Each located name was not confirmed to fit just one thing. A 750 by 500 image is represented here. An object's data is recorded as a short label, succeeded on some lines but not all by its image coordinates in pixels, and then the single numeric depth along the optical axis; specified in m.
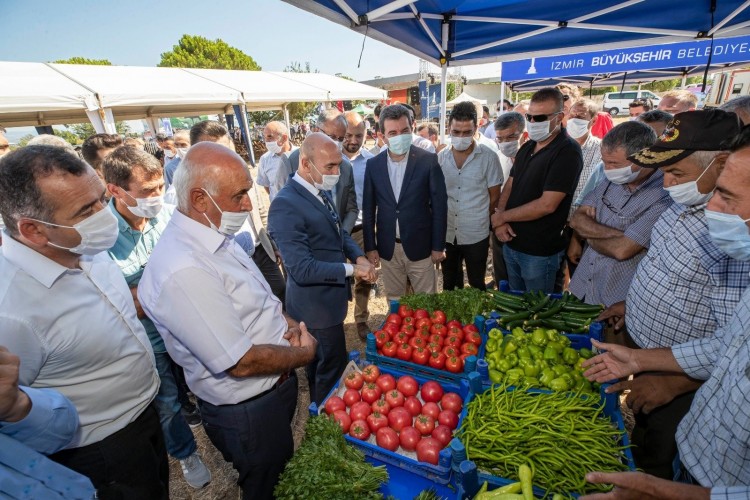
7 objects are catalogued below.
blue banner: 6.36
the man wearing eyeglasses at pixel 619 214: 2.65
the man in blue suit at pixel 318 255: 2.64
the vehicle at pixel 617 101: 27.77
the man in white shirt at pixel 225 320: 1.60
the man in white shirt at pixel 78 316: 1.45
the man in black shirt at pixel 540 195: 3.45
